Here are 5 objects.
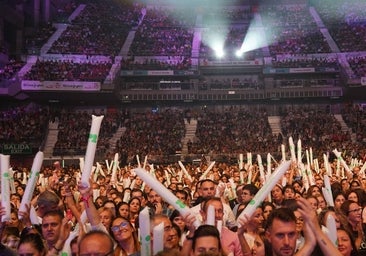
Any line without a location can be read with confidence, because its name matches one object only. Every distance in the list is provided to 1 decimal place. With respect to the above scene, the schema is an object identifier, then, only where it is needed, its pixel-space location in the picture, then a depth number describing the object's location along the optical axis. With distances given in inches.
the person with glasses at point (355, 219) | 221.9
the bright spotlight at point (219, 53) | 1655.8
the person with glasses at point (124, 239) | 193.6
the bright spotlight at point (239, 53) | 1649.9
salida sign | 1209.4
